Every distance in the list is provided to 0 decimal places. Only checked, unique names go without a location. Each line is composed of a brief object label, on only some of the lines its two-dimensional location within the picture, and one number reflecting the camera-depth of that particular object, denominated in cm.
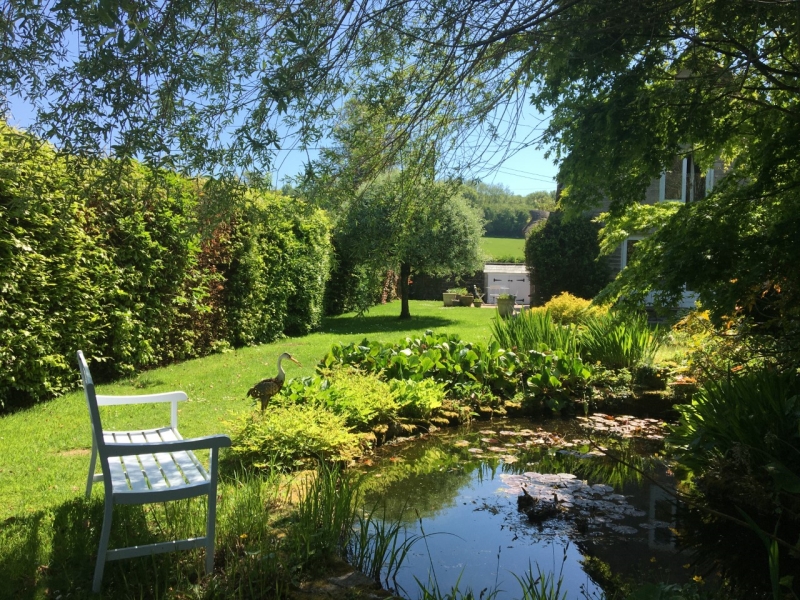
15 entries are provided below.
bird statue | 518
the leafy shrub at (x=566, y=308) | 1318
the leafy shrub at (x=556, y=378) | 713
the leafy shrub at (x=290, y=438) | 475
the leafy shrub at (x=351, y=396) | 553
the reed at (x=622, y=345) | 794
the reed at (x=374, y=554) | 337
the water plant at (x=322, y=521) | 318
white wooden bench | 284
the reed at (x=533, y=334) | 820
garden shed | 2648
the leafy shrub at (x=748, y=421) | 398
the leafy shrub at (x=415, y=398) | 624
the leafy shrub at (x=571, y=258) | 1792
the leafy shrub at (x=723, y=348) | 521
